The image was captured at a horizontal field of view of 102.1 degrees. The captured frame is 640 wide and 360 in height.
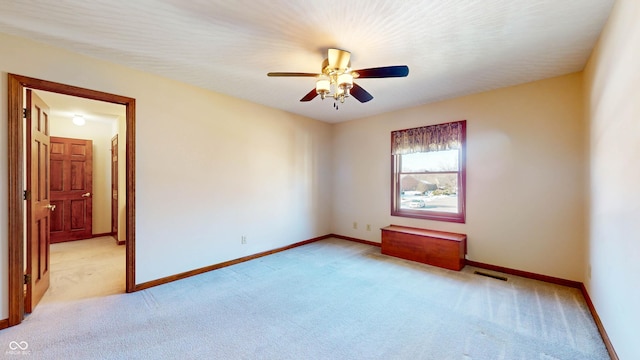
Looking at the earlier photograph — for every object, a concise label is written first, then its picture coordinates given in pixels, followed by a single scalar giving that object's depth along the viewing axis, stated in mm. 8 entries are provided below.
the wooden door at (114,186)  5320
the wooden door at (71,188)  5176
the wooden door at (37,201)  2486
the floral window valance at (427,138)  3980
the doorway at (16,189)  2297
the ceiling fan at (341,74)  2295
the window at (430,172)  4004
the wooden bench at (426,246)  3660
